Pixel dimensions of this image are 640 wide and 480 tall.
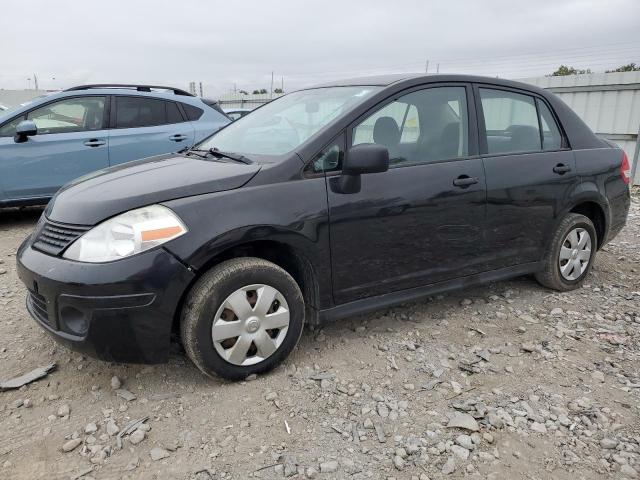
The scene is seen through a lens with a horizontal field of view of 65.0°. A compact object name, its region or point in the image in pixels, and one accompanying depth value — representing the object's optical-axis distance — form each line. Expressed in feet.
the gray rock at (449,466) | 6.83
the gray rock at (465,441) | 7.31
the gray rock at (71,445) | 7.24
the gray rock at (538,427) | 7.69
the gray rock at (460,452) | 7.12
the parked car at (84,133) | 18.90
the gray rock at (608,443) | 7.32
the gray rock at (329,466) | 6.86
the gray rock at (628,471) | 6.77
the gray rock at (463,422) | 7.70
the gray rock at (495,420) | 7.79
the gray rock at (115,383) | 8.74
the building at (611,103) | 27.25
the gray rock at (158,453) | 7.08
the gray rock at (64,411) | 8.03
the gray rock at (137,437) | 7.41
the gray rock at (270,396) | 8.40
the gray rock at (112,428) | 7.61
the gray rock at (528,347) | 10.18
